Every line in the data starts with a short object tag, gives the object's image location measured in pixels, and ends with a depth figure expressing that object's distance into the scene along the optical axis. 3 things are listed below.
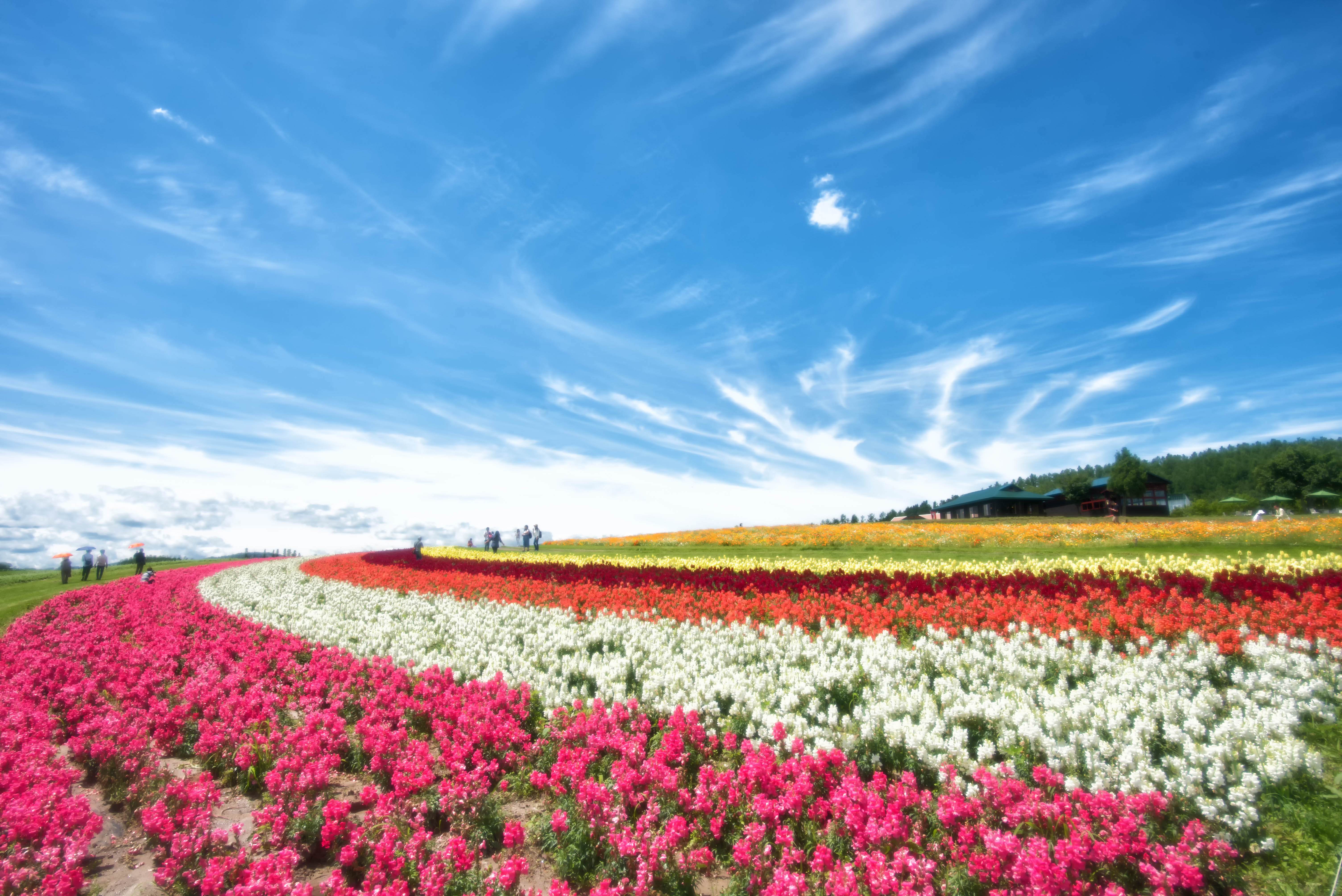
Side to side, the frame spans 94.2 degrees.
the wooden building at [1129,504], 57.03
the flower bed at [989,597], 7.67
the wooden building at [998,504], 58.53
